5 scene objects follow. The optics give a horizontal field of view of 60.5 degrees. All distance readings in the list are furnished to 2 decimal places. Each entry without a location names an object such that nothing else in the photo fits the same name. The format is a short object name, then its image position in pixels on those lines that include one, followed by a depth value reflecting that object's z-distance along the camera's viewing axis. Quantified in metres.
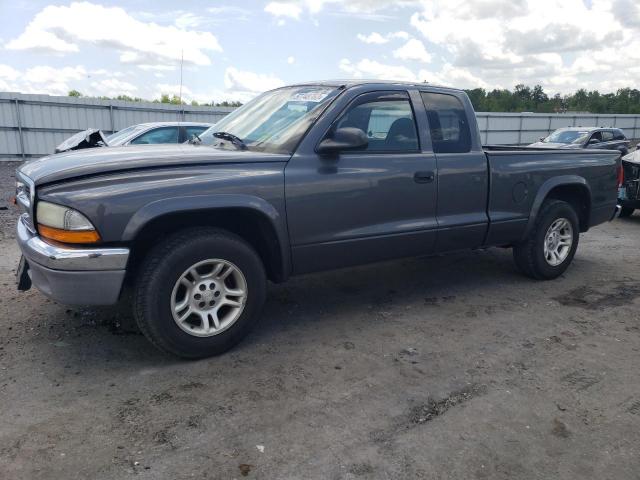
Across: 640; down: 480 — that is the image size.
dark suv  16.09
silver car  9.37
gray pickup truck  3.29
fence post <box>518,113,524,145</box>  29.41
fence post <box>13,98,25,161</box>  17.76
